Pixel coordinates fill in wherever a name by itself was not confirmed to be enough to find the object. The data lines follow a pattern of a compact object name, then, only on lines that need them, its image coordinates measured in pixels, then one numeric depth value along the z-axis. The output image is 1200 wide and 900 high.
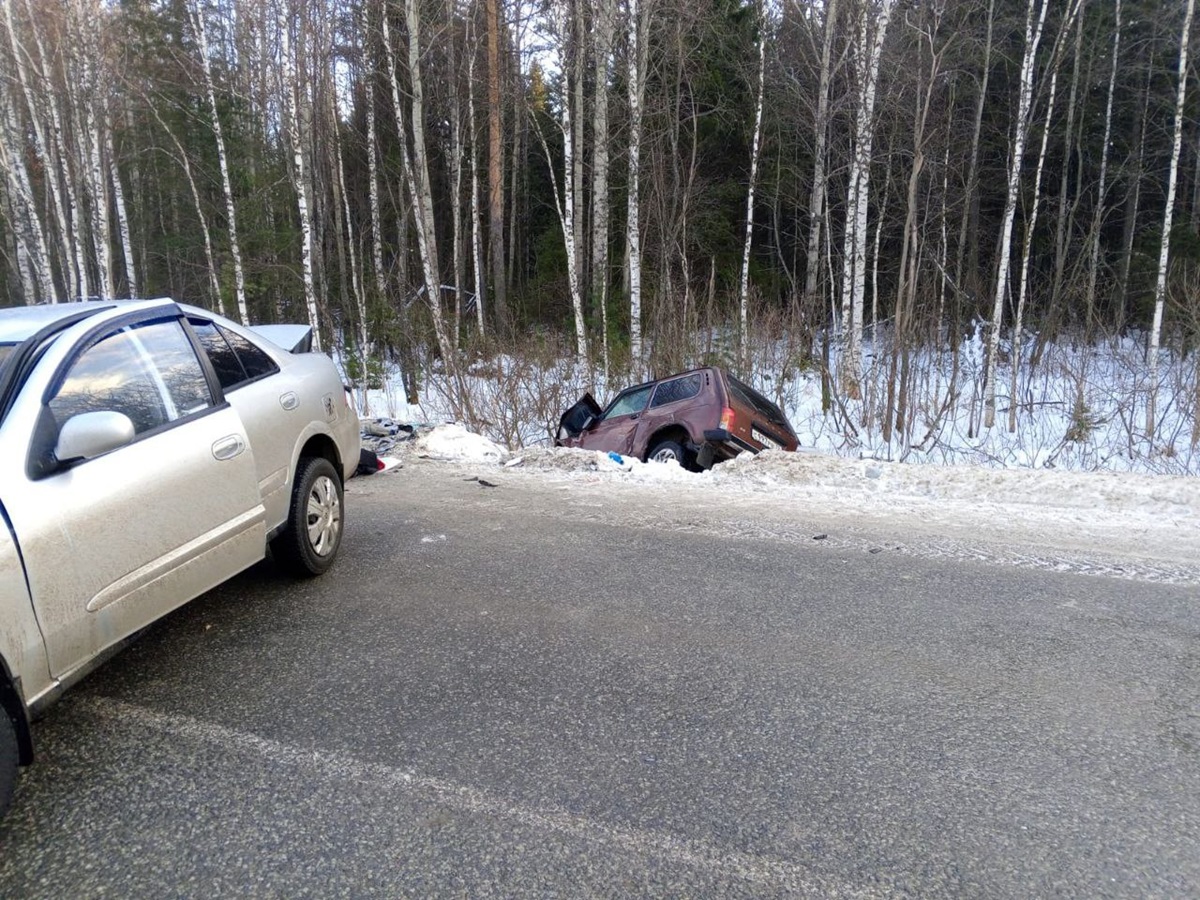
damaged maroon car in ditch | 8.79
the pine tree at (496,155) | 19.56
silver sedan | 2.48
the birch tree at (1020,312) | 12.98
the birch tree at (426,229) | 13.50
